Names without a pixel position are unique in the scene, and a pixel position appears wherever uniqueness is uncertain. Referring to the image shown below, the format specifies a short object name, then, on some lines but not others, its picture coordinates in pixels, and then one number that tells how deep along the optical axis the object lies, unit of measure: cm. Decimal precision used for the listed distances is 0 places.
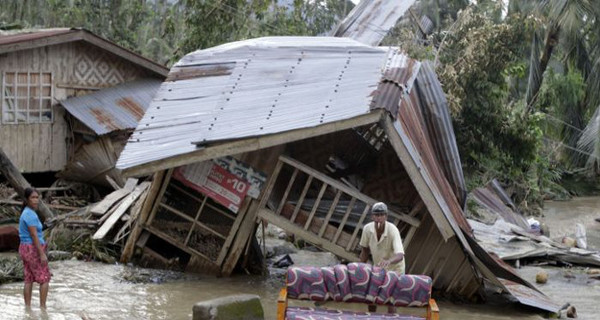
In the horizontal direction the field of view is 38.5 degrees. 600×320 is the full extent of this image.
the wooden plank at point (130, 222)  1376
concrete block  949
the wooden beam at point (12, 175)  1427
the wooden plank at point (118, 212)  1385
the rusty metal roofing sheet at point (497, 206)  1931
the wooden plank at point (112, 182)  1750
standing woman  930
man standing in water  895
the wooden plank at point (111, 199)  1477
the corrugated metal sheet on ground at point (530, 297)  1215
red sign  1240
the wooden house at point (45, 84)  1822
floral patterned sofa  816
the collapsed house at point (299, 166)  1137
